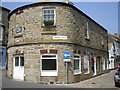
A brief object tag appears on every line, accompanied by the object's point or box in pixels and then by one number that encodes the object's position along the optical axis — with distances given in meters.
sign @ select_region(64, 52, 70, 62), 9.07
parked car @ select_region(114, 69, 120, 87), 8.15
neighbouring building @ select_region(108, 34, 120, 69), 21.65
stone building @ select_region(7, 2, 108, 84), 9.31
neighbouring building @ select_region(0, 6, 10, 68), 18.04
